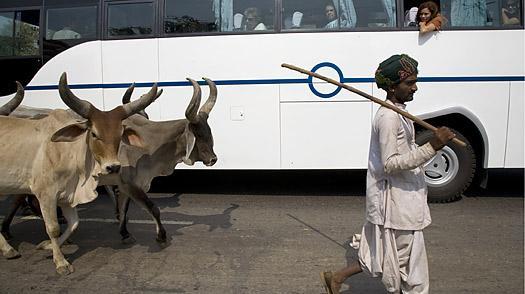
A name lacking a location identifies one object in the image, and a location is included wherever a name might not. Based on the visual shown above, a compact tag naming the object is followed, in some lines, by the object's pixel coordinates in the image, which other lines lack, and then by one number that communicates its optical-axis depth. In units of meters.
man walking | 3.10
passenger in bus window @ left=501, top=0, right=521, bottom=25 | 6.63
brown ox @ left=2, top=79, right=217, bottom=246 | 4.92
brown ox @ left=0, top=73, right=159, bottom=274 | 4.18
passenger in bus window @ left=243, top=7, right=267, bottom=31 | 6.96
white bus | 6.68
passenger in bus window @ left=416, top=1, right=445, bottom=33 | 6.50
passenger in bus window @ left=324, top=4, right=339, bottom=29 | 6.80
